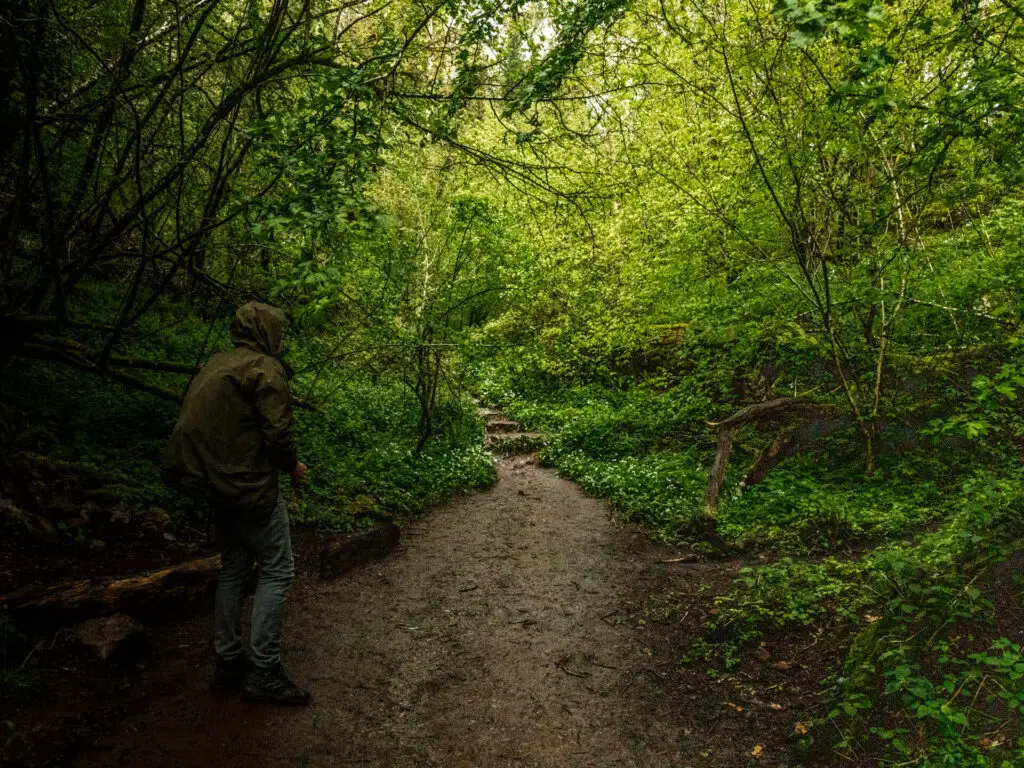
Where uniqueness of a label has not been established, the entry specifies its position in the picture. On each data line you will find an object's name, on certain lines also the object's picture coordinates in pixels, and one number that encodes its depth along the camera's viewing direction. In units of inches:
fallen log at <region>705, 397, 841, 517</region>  324.8
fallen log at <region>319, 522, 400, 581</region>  233.9
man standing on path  135.9
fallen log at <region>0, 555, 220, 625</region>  151.9
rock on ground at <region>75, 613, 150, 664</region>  147.6
